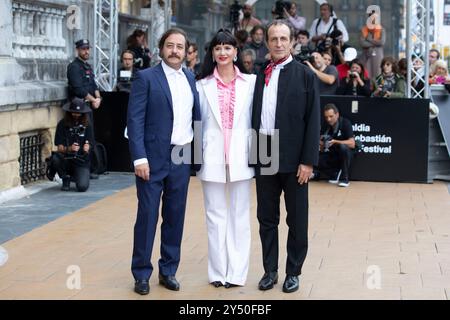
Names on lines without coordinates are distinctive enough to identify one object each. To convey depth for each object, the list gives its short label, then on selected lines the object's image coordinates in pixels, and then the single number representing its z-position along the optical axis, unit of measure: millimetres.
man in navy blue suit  7145
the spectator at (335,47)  16953
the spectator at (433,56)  16605
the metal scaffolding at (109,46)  14938
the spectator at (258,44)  16234
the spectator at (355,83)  14578
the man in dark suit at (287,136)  7113
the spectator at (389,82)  14494
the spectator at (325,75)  14750
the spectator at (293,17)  18625
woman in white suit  7219
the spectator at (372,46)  18031
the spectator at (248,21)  18531
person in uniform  13688
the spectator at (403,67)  14953
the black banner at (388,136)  14055
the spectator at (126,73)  14969
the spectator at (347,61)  16031
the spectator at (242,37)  16328
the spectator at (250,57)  14043
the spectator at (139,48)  16469
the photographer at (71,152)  12727
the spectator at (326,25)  18109
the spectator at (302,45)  15642
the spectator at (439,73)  15664
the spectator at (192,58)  15203
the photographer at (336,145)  13833
